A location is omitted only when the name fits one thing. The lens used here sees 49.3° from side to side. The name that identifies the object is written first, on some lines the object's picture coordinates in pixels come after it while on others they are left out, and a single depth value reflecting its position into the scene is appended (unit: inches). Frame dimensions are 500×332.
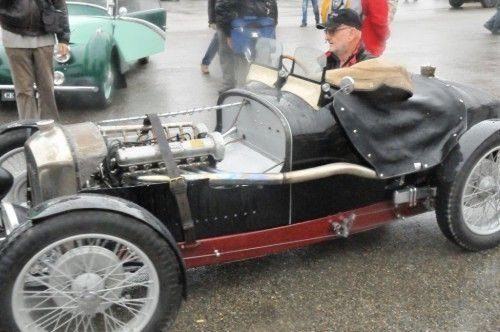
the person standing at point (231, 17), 224.5
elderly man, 129.3
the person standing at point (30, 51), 166.7
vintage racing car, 83.7
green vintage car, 230.5
